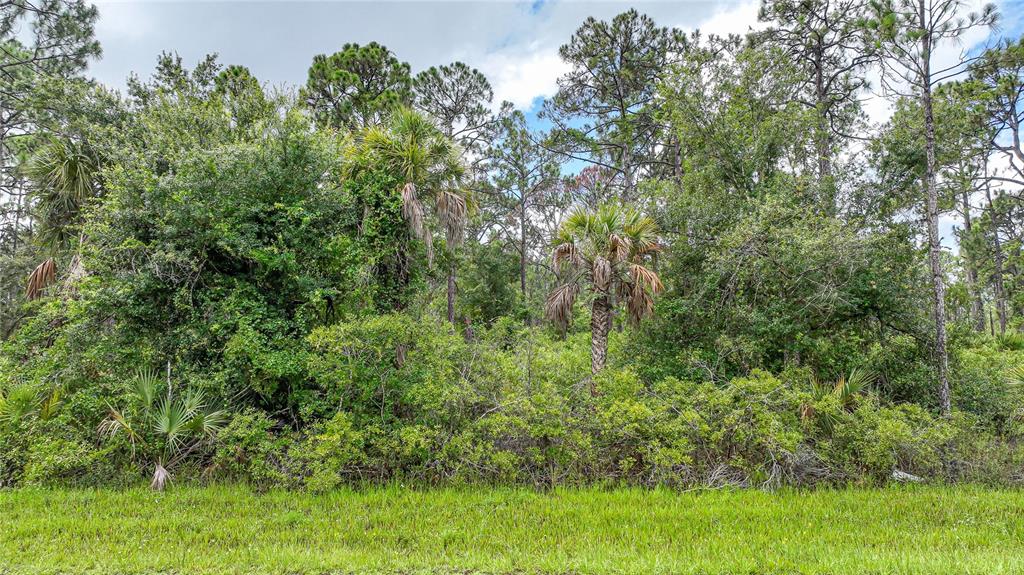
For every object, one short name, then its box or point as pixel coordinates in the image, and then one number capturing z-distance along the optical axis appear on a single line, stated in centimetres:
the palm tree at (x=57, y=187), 929
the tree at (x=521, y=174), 2183
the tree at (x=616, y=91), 1741
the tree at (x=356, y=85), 1547
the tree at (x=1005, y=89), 874
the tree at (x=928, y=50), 806
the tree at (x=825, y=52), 1341
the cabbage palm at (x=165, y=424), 655
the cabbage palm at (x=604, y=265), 924
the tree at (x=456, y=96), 1956
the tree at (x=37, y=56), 1272
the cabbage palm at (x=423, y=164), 855
